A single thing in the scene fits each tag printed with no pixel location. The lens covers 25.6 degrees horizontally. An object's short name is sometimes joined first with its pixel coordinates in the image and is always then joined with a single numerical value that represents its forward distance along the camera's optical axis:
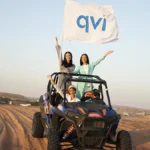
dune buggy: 6.34
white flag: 10.47
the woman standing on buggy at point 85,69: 8.21
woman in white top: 7.36
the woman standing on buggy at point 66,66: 8.37
